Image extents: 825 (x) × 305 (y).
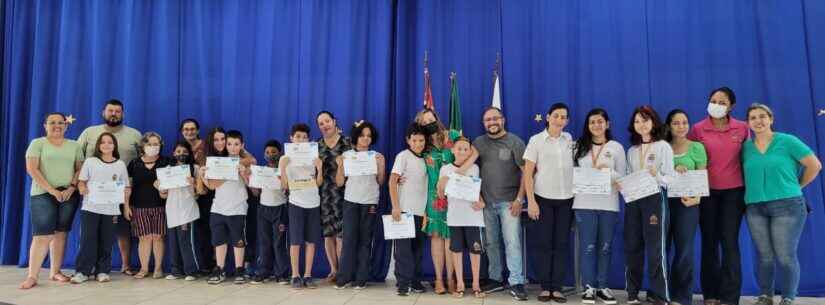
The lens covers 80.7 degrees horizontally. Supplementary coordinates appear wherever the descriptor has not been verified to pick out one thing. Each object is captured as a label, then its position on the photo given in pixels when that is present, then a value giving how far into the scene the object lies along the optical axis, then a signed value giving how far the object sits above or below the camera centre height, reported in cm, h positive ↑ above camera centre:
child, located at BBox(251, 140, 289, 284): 395 -44
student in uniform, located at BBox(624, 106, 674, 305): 314 -23
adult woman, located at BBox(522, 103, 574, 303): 337 -14
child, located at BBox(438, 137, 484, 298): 346 -30
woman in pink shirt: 321 -17
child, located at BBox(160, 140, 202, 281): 411 -37
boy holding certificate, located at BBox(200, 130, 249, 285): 398 -28
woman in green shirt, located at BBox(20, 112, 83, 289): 392 -6
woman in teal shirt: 305 -9
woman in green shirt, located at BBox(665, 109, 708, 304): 317 -25
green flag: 422 +61
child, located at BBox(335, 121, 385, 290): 377 -27
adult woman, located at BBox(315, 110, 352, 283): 396 -1
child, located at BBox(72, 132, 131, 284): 404 -28
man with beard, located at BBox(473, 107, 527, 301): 351 -6
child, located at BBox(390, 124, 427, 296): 360 -8
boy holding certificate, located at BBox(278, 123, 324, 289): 379 -19
